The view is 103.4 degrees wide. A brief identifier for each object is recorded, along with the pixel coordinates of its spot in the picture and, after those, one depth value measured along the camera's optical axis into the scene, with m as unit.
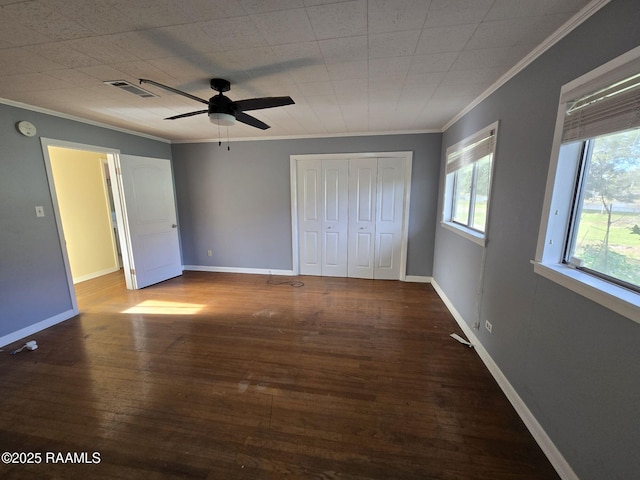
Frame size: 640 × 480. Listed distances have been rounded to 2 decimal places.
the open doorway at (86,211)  4.25
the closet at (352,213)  4.13
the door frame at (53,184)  2.88
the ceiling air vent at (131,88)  2.15
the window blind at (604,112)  1.06
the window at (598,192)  1.10
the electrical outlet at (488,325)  2.17
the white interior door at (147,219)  3.85
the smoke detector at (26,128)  2.62
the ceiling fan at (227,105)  1.90
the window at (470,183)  2.39
